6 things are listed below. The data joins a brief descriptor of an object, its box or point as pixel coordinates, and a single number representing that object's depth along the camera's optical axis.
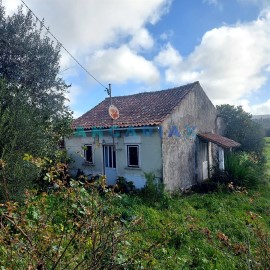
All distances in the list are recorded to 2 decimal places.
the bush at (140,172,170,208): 10.15
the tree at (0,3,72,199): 6.48
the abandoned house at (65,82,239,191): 11.96
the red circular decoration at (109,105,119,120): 12.51
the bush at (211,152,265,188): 13.64
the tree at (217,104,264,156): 19.88
